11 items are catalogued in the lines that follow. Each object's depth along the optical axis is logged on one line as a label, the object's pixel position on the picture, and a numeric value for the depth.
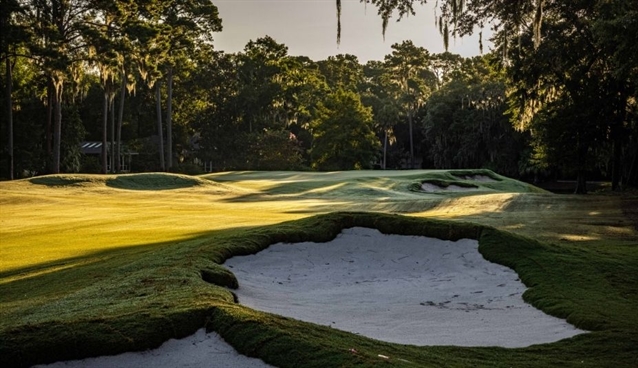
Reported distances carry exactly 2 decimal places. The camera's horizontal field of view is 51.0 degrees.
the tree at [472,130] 73.31
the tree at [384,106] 90.12
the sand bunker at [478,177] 54.94
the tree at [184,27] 62.31
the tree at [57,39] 42.81
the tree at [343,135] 76.62
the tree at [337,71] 126.56
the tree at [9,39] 41.97
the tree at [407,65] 108.93
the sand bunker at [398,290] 9.01
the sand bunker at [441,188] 47.30
